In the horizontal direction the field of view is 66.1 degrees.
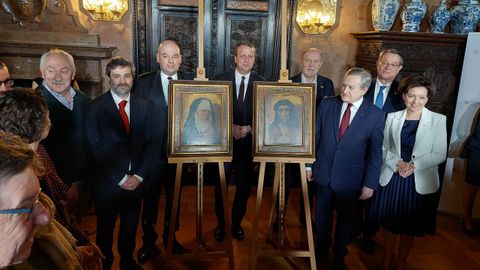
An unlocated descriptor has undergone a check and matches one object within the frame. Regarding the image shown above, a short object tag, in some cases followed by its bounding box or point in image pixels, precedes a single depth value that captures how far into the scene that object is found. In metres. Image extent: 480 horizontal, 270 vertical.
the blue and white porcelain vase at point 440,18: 4.18
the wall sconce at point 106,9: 3.89
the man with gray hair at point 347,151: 2.50
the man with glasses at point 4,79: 2.40
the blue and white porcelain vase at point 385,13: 4.12
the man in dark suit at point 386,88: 3.01
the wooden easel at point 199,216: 2.47
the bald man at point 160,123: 2.69
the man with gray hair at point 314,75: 3.20
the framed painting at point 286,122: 2.52
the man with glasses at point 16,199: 1.04
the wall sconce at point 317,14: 4.38
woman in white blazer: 2.52
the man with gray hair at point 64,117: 2.47
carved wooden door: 4.25
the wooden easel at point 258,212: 2.53
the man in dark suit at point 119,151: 2.37
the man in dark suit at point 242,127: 3.02
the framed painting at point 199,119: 2.46
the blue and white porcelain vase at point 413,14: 4.14
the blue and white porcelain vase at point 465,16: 4.14
